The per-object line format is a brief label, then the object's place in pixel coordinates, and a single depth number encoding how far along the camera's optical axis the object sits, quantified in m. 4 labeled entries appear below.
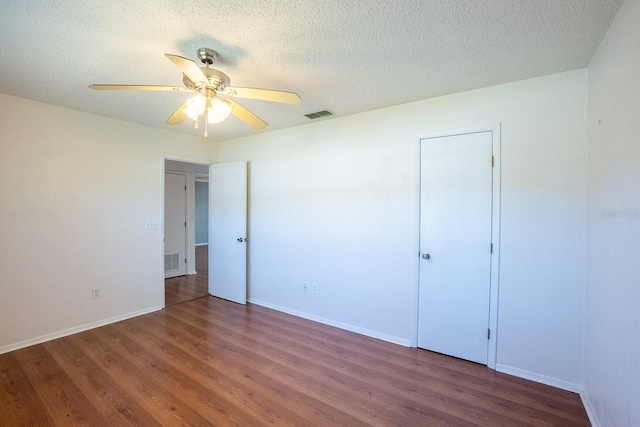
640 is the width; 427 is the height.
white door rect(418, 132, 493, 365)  2.47
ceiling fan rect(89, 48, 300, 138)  1.67
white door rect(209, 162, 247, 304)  4.05
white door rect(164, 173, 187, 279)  5.49
